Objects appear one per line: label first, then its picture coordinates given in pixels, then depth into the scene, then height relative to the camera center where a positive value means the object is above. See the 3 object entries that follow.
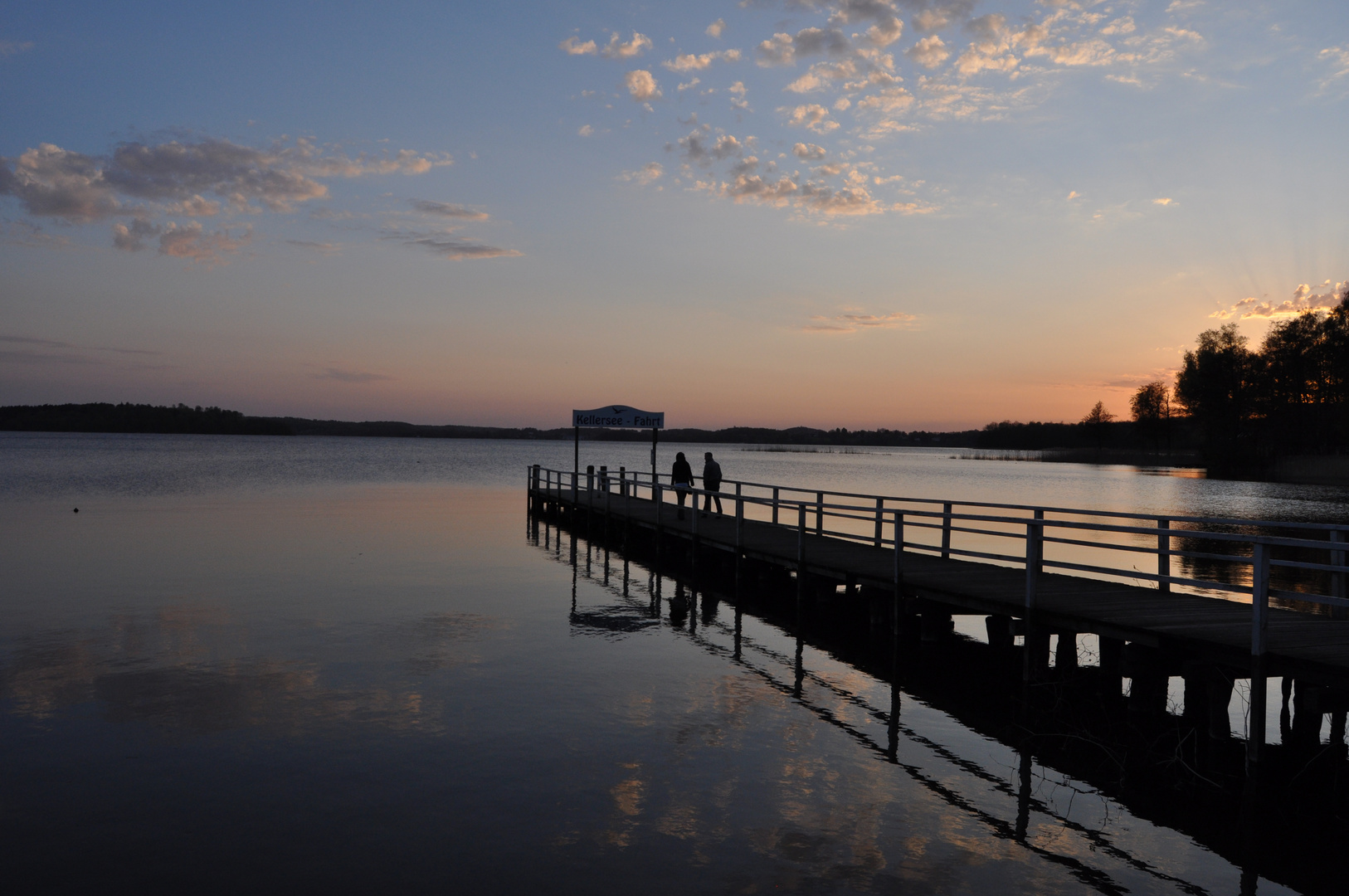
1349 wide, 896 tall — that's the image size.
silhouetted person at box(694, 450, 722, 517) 24.31 -1.28
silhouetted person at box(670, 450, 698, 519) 25.67 -1.30
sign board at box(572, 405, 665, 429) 32.41 +0.36
